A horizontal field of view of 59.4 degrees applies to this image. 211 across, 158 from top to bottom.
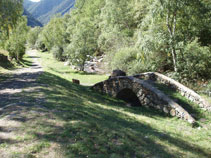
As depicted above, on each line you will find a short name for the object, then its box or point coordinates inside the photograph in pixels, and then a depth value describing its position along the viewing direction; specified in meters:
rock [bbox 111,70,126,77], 17.59
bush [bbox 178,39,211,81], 15.28
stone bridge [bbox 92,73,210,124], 9.35
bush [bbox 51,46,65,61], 47.78
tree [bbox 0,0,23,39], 14.27
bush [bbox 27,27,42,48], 92.75
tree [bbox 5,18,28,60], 29.54
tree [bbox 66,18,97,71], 28.47
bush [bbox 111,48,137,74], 21.58
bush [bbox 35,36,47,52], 79.94
